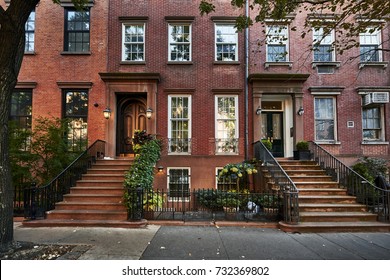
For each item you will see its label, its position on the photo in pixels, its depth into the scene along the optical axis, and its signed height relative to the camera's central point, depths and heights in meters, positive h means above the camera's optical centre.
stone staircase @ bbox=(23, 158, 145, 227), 7.00 -1.63
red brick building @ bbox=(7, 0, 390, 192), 10.99 +3.30
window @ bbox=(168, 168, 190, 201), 10.64 -1.12
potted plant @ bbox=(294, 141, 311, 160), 10.20 +0.07
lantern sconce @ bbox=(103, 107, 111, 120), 10.55 +1.75
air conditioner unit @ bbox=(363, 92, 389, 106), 10.74 +2.47
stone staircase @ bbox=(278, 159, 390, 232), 6.71 -1.72
